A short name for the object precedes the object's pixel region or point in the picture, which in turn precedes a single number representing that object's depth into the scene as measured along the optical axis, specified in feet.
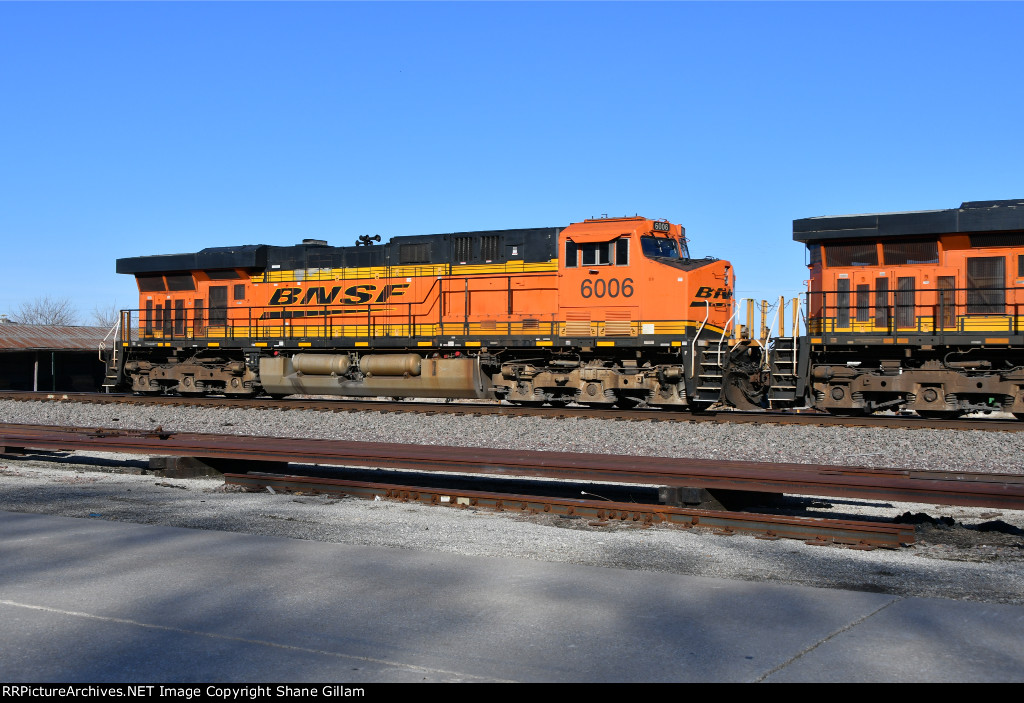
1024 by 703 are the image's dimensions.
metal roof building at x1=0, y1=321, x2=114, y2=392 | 109.91
